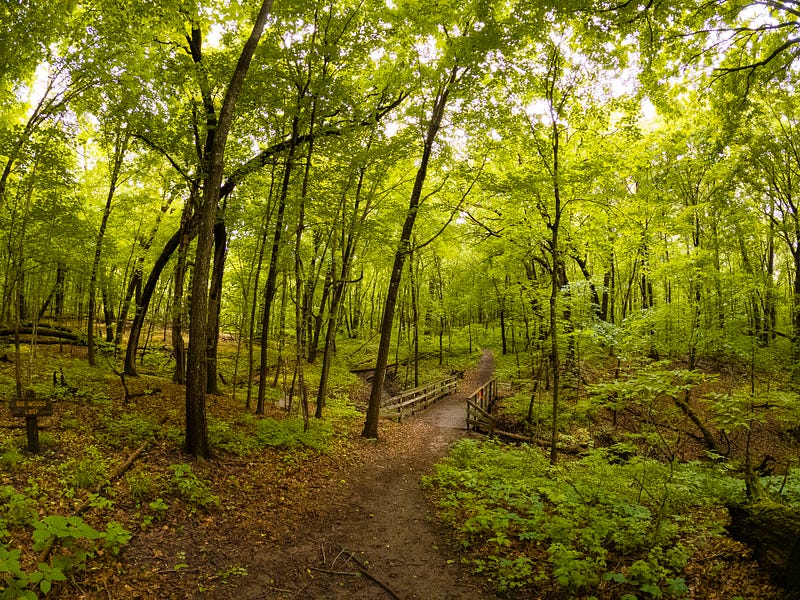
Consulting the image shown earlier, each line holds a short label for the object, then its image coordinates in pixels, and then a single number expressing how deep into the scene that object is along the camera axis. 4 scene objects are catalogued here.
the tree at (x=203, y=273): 7.24
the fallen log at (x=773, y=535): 3.64
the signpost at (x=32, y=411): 5.90
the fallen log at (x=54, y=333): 13.62
